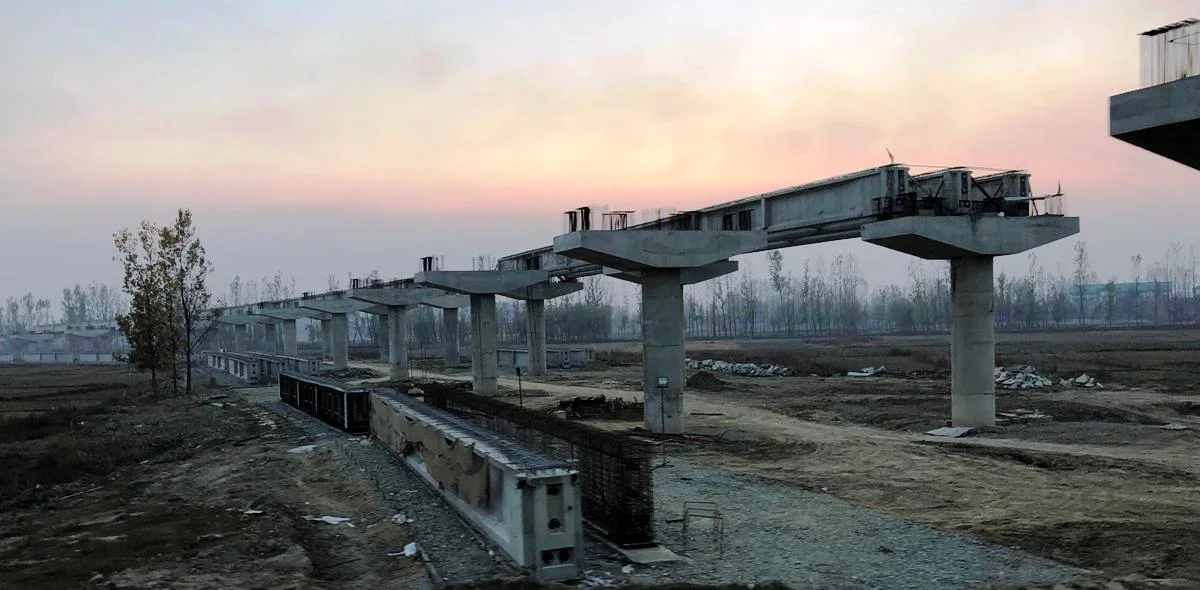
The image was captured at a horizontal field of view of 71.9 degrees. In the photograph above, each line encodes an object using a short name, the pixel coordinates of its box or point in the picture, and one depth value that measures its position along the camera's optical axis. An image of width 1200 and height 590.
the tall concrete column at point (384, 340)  93.14
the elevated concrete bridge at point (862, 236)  23.59
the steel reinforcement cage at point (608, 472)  12.58
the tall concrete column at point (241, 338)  128.38
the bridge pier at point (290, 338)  93.81
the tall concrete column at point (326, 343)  101.85
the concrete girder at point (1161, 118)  10.01
